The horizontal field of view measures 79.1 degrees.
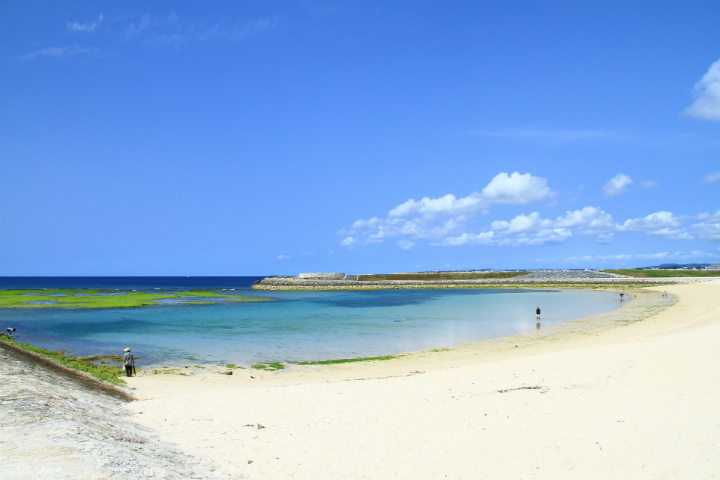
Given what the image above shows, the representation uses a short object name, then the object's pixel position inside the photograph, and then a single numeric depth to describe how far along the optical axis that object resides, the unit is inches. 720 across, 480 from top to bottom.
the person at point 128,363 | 765.3
